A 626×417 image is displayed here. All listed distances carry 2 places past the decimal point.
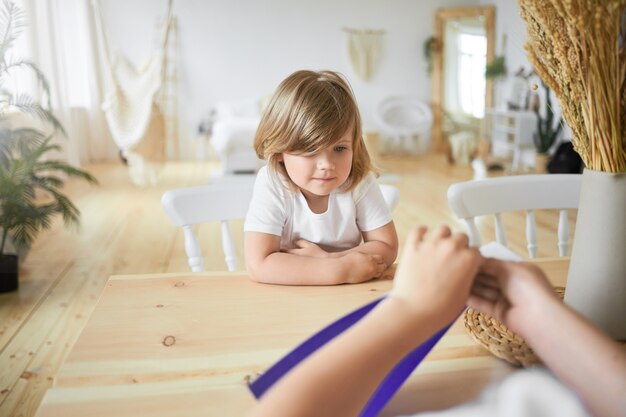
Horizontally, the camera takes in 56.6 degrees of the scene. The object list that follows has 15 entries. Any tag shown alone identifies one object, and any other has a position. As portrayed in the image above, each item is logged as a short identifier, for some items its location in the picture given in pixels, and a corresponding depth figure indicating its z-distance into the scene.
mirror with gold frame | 7.59
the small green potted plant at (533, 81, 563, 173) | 5.49
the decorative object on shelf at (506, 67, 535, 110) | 6.24
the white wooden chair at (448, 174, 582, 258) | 1.26
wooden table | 0.56
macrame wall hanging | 7.67
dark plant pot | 2.66
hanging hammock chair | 4.94
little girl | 0.92
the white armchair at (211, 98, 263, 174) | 5.73
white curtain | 5.62
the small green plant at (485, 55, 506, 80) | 6.99
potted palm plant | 2.70
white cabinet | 5.87
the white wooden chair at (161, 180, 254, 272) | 1.19
